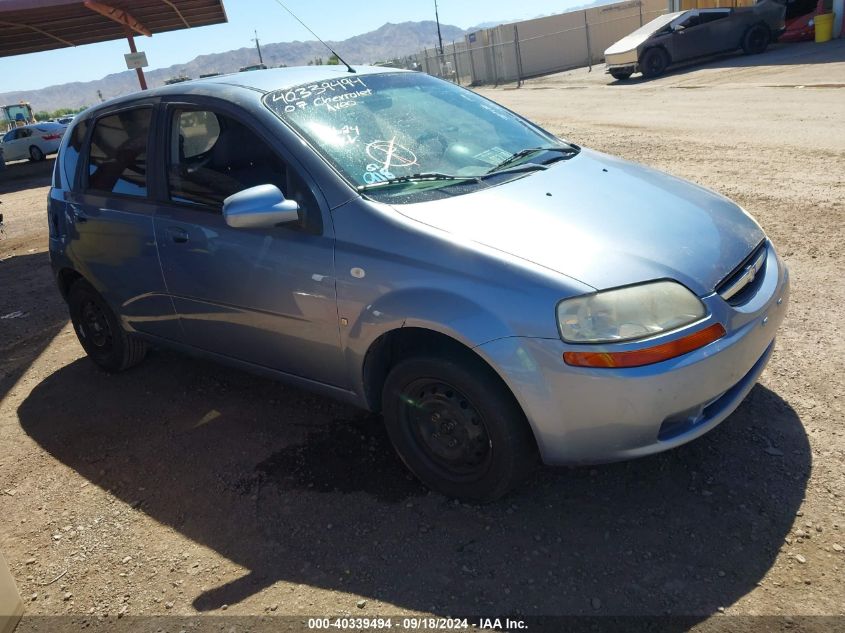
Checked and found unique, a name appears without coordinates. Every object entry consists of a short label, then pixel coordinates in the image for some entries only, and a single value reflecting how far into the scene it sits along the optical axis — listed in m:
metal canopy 16.36
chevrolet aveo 2.54
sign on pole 19.08
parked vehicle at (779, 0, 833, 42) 21.62
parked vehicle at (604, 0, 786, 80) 20.02
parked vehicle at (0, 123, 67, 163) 27.83
